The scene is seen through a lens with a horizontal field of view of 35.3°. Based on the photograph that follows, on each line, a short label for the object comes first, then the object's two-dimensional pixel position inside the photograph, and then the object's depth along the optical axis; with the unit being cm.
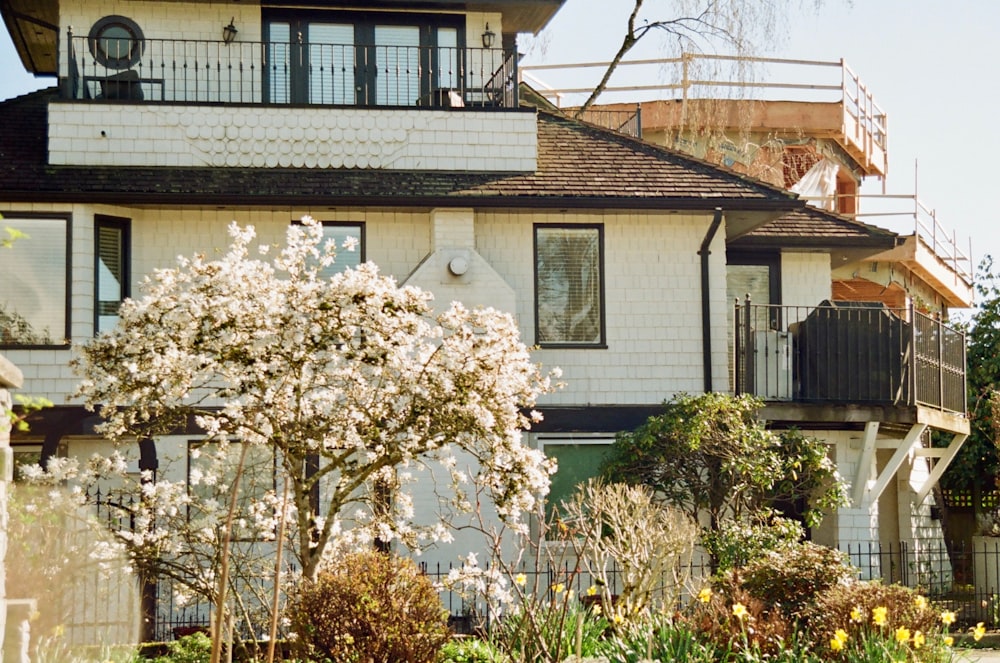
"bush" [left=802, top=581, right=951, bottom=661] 1201
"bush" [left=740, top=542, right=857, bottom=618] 1337
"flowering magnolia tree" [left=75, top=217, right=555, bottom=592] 1350
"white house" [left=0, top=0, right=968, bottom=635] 1917
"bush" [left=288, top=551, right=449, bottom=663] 1197
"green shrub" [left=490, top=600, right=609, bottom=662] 1223
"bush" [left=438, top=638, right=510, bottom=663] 1310
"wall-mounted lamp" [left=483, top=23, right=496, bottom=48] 2114
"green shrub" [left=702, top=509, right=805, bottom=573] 1631
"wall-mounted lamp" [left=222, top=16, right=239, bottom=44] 2047
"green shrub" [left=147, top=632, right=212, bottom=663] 1362
